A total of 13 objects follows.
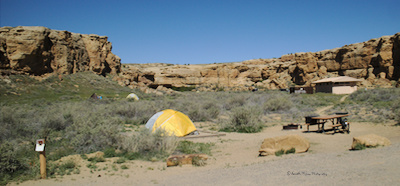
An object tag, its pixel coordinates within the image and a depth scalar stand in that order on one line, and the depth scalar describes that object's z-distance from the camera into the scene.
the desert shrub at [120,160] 8.84
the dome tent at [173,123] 13.17
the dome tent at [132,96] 35.78
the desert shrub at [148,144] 9.88
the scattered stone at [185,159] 8.50
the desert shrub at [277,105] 24.23
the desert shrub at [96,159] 8.92
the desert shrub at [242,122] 15.54
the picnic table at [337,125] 12.92
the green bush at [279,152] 8.94
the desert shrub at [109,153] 9.51
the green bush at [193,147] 10.26
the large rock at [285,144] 9.22
